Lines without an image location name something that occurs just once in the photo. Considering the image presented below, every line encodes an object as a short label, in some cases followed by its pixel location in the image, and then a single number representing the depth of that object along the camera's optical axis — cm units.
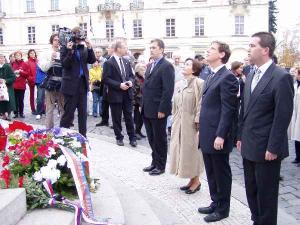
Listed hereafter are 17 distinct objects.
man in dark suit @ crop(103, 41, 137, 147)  841
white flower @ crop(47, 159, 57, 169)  450
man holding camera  726
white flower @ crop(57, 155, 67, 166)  457
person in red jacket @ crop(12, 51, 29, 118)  1220
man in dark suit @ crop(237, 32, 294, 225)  393
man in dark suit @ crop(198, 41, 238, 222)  474
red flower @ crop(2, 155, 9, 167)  453
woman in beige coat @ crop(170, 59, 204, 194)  585
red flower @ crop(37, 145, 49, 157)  455
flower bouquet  424
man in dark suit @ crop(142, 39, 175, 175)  679
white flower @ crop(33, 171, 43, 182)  442
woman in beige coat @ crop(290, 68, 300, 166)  793
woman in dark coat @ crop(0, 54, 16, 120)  1104
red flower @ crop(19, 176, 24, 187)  425
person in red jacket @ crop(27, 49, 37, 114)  1257
